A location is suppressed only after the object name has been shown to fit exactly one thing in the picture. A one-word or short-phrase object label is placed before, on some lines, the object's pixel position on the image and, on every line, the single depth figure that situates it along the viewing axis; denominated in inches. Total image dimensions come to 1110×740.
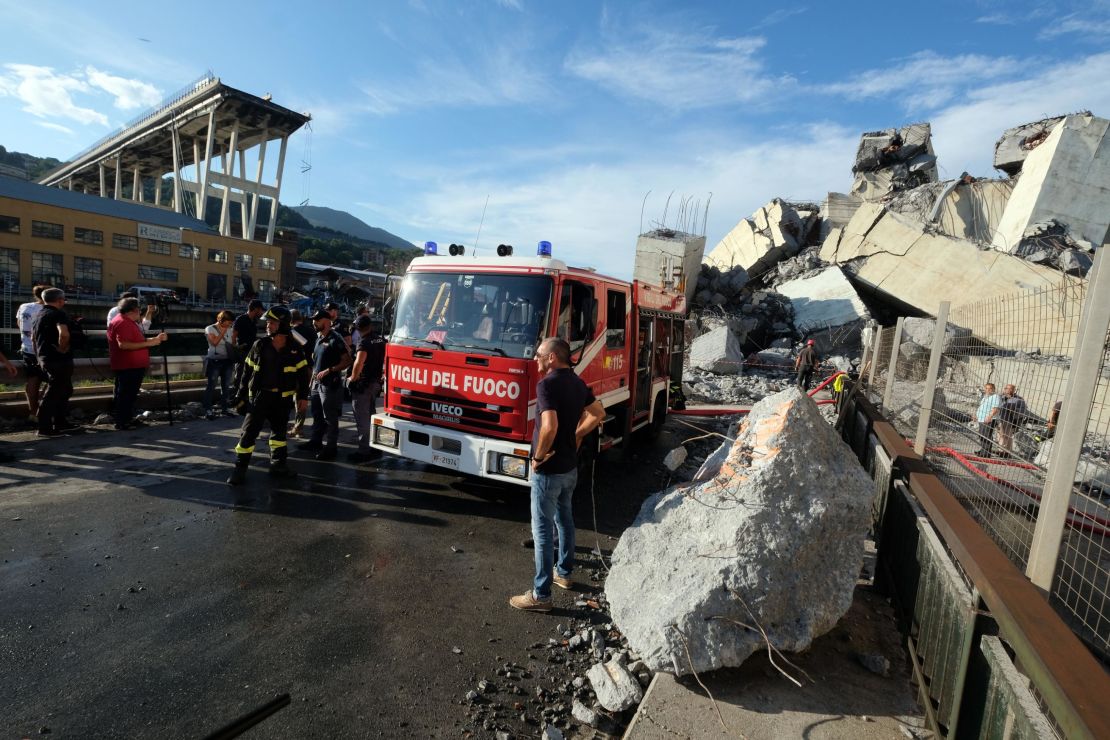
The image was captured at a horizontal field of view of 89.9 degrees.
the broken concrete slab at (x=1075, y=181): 691.4
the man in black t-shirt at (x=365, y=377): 261.9
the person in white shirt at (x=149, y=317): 328.1
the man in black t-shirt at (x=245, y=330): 322.0
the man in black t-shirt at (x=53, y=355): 249.6
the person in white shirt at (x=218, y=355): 318.3
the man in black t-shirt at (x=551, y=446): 148.7
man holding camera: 272.5
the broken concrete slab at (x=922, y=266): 626.2
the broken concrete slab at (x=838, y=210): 994.7
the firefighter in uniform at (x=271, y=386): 220.2
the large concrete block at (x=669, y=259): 805.2
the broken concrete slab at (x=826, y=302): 731.4
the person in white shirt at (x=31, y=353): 269.4
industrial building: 1392.7
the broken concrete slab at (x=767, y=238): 933.2
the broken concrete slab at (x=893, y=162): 1051.9
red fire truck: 200.7
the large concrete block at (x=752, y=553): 115.7
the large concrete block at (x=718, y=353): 637.3
